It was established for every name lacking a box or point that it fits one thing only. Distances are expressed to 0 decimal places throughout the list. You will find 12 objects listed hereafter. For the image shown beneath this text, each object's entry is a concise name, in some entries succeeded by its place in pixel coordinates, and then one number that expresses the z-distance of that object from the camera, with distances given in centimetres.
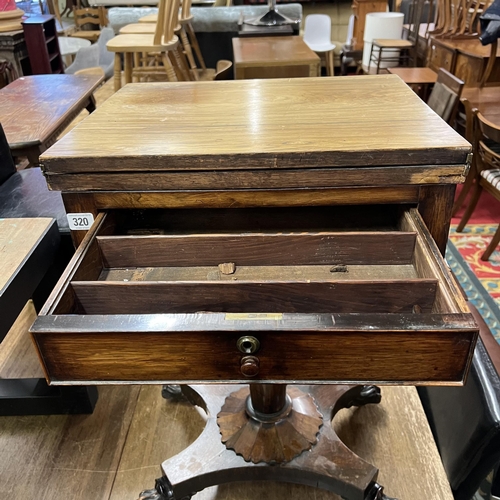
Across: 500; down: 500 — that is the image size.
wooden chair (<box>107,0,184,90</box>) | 274
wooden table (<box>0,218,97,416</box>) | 79
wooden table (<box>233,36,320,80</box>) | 205
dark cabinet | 332
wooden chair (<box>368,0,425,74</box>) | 432
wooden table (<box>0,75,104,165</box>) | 160
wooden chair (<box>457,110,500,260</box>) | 201
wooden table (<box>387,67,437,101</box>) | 330
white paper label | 85
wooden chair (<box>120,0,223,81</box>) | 322
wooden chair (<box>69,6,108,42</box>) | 643
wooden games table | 58
